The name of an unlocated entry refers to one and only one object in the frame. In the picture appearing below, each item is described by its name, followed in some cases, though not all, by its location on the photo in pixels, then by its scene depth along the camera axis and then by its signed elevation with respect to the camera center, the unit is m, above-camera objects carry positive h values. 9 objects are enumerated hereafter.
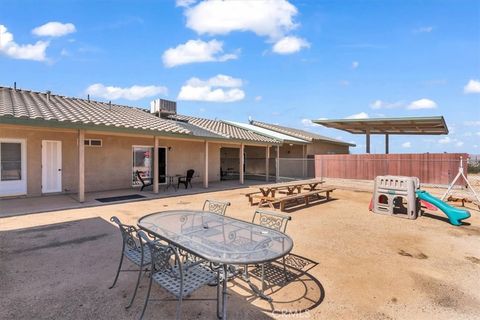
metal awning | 15.70 +2.16
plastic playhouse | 7.31 -1.31
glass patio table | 2.82 -1.04
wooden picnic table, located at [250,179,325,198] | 9.30 -1.07
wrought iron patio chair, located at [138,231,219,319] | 2.70 -1.31
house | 8.89 +0.54
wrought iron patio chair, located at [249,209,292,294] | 4.08 -0.98
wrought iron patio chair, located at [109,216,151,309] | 3.34 -1.24
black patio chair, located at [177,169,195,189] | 12.91 -0.95
